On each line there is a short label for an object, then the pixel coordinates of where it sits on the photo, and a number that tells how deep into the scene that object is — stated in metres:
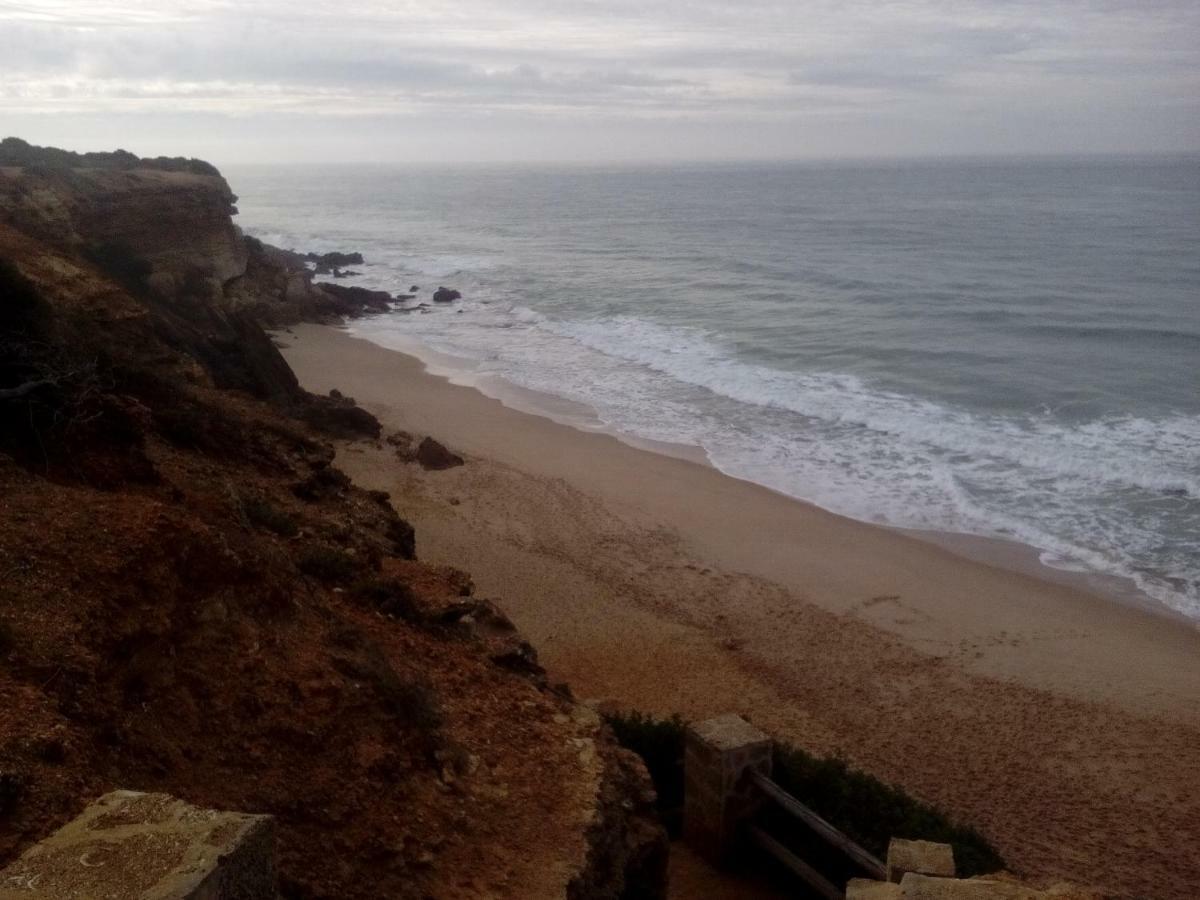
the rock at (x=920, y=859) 6.61
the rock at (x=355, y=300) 38.59
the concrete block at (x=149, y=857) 3.57
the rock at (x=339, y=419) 19.86
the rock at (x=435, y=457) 19.03
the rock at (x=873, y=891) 5.83
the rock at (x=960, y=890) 5.08
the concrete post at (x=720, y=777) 8.30
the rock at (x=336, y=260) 56.06
